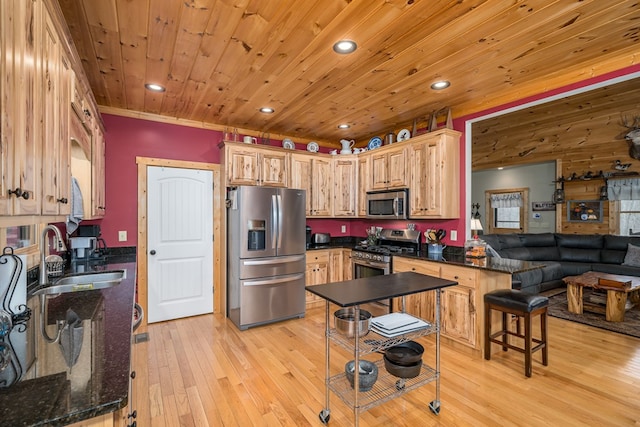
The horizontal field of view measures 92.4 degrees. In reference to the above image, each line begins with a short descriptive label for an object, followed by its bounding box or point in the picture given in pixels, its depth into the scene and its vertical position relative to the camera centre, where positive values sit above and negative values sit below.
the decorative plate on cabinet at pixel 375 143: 4.75 +1.12
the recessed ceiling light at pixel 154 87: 3.03 +1.28
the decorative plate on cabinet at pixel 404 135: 4.23 +1.10
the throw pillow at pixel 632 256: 5.12 -0.72
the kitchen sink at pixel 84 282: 2.15 -0.52
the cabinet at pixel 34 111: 0.97 +0.40
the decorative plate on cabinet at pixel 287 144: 4.70 +1.07
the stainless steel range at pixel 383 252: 4.01 -0.53
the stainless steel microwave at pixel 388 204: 4.06 +0.15
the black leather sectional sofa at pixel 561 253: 5.12 -0.74
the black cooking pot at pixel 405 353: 2.06 -0.99
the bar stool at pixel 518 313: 2.68 -0.91
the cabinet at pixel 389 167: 4.11 +0.66
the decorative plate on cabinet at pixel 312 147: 4.98 +1.09
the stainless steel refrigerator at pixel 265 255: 3.84 -0.53
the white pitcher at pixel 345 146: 4.99 +1.12
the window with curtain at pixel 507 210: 7.79 +0.11
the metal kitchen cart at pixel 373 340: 1.90 -0.83
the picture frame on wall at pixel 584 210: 6.31 +0.07
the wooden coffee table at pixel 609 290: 3.83 -0.99
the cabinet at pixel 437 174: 3.63 +0.49
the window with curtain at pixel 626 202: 5.82 +0.23
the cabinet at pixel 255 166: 4.11 +0.68
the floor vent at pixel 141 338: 3.07 -1.27
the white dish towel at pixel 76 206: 2.20 +0.06
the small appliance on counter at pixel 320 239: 4.89 -0.41
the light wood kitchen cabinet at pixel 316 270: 4.52 -0.84
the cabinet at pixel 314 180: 4.62 +0.53
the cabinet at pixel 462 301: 3.05 -0.92
